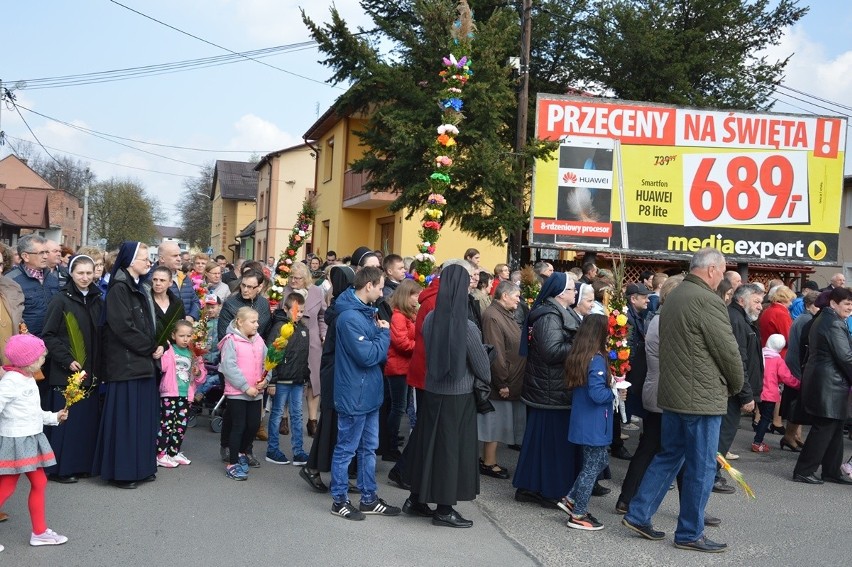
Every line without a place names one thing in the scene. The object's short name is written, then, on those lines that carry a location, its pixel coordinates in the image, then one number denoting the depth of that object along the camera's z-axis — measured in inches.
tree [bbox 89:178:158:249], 2603.3
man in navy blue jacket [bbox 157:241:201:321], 359.9
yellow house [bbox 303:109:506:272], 1004.6
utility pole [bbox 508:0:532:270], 639.1
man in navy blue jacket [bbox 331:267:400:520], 250.1
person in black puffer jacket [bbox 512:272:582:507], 270.7
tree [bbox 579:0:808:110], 896.9
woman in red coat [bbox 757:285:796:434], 414.0
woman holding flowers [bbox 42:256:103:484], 274.8
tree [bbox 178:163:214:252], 3245.6
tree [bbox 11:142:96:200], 2726.4
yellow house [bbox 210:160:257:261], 2659.9
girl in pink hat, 212.7
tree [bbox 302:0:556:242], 613.0
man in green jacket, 231.3
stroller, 389.7
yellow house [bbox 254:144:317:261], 1872.5
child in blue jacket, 253.4
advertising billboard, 666.2
